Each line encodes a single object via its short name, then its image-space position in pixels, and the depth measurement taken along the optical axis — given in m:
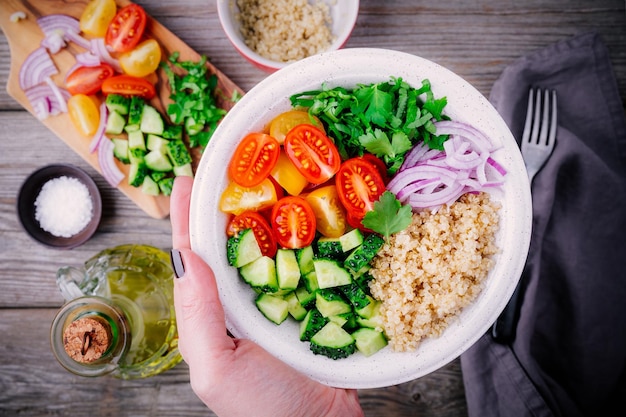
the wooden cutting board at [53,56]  0.51
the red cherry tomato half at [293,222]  0.40
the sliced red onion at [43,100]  0.51
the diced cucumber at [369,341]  0.41
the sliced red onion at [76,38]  0.51
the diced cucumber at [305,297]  0.42
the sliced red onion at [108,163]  0.51
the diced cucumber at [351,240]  0.40
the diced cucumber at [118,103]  0.50
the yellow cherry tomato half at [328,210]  0.41
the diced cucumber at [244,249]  0.40
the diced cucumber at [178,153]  0.50
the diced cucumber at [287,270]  0.40
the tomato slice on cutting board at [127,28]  0.49
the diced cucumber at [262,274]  0.40
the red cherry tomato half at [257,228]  0.41
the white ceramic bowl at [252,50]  0.47
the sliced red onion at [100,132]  0.51
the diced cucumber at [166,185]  0.51
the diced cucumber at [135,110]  0.50
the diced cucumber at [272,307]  0.41
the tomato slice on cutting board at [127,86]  0.50
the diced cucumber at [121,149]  0.51
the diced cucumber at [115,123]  0.50
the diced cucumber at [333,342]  0.40
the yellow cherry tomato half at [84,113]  0.50
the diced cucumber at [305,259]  0.41
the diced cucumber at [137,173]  0.50
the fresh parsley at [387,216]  0.39
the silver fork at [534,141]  0.51
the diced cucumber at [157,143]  0.50
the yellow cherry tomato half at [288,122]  0.41
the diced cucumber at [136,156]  0.50
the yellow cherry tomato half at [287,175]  0.41
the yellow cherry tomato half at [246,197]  0.41
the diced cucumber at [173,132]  0.50
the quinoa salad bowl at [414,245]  0.40
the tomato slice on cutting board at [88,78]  0.50
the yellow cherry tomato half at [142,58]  0.49
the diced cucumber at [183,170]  0.50
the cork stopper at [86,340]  0.41
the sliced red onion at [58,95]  0.51
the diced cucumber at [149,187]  0.50
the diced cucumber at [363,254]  0.40
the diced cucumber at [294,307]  0.42
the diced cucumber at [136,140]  0.50
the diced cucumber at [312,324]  0.41
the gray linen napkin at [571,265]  0.51
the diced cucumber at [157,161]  0.50
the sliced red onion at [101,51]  0.51
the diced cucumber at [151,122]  0.50
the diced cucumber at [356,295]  0.41
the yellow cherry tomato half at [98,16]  0.50
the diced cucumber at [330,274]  0.40
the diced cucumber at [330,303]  0.40
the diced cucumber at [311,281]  0.41
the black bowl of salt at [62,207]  0.51
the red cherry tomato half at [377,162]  0.41
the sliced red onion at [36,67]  0.51
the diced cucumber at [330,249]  0.40
